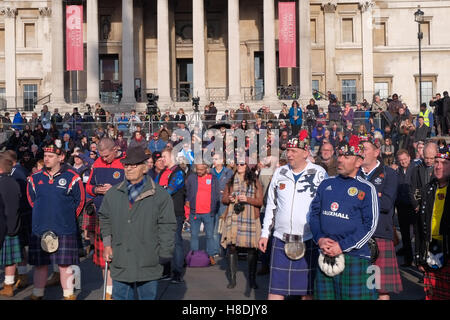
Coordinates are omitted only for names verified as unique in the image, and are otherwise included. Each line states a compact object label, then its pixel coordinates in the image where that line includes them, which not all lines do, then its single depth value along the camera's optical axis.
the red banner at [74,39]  38.22
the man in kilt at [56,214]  9.16
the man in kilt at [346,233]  6.62
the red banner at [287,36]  37.91
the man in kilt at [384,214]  8.26
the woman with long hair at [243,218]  10.09
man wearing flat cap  6.72
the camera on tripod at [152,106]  31.62
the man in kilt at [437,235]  7.49
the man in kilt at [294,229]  7.60
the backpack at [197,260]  12.52
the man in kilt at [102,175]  9.58
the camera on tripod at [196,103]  32.92
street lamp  34.63
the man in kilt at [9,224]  9.67
